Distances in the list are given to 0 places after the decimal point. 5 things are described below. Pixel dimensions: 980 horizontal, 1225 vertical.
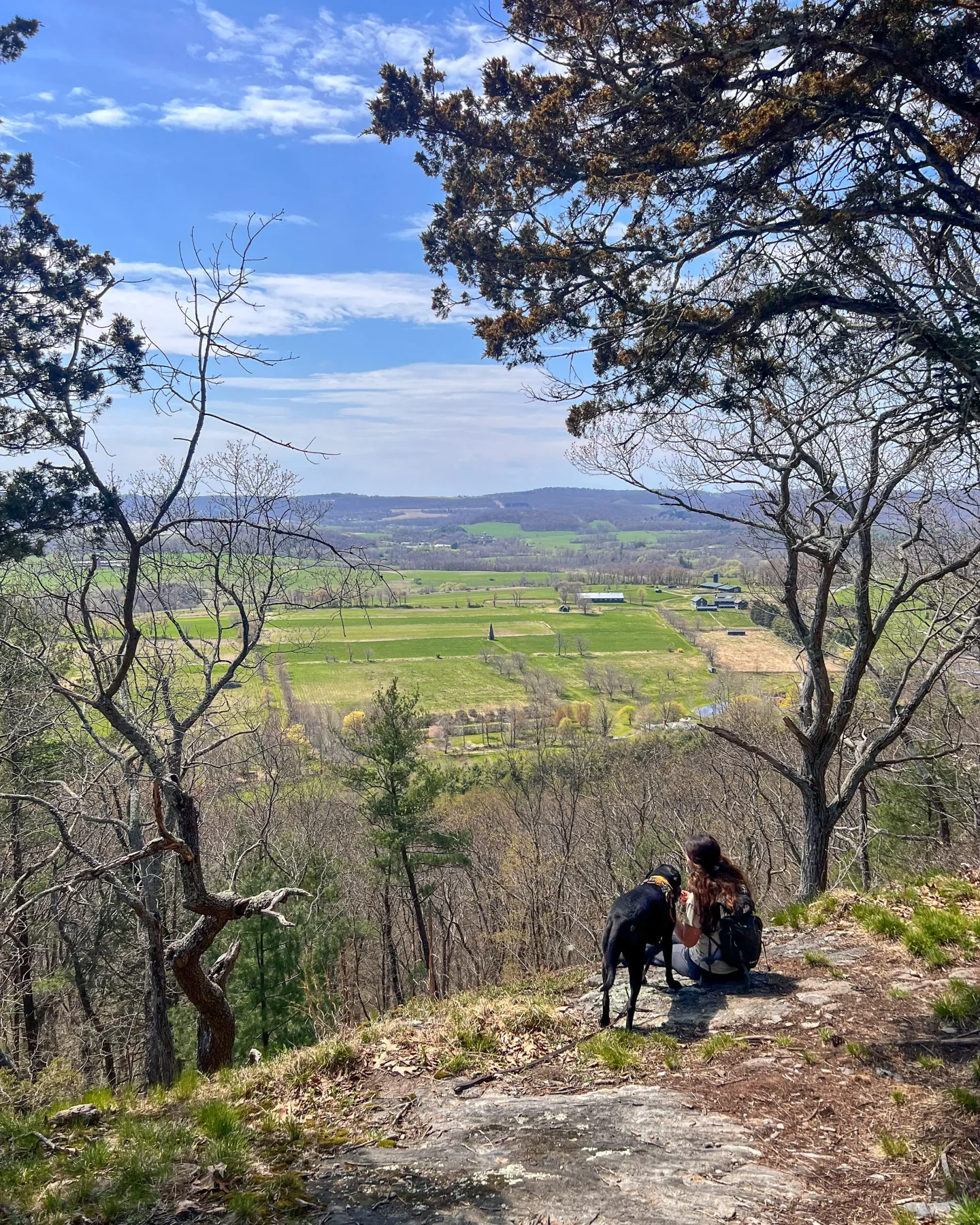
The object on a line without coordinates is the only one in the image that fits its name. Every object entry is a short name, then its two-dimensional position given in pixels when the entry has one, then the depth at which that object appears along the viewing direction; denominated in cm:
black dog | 427
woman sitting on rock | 461
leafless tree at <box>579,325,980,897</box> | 442
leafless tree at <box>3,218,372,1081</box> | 540
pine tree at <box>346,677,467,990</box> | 1694
